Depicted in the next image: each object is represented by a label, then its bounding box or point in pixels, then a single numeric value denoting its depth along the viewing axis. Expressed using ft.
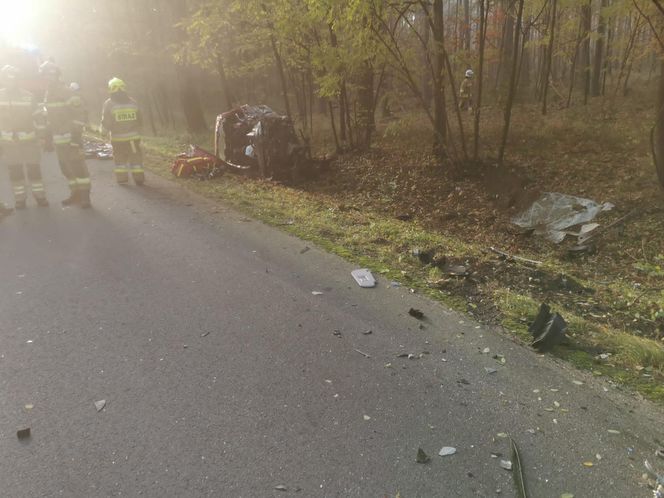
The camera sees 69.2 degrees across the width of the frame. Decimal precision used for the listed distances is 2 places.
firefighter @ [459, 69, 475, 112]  52.58
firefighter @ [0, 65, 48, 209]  25.45
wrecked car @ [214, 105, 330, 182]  37.04
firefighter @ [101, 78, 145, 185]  30.73
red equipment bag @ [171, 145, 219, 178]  35.83
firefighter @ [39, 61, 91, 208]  26.02
